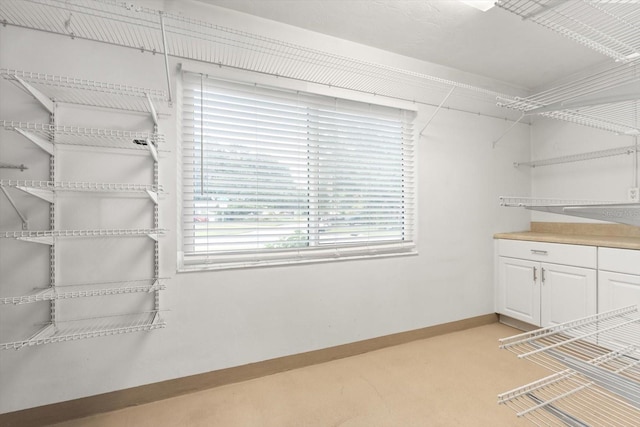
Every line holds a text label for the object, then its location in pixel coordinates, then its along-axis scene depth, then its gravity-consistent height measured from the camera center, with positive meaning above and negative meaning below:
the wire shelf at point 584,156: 2.47 +0.50
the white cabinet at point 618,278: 1.98 -0.45
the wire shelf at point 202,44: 1.52 +1.01
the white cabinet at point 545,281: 2.23 -0.57
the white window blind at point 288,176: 1.90 +0.26
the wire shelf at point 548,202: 2.51 +0.09
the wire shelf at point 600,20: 1.22 +1.14
